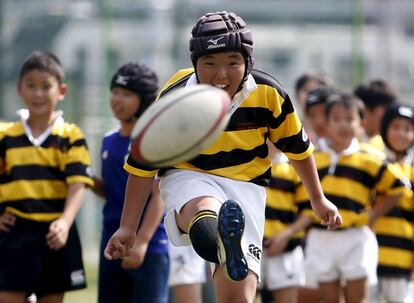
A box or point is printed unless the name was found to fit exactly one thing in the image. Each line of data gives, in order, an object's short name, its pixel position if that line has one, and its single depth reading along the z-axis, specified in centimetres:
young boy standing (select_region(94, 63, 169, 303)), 1370
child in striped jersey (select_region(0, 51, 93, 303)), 1309
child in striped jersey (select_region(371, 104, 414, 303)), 1612
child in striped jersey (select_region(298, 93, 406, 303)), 1545
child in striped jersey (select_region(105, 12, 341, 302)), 1037
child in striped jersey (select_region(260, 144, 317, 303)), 1569
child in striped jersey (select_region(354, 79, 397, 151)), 1811
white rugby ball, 950
